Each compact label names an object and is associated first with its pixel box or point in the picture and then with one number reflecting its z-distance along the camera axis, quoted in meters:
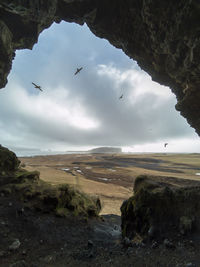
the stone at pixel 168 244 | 6.99
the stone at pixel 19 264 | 5.98
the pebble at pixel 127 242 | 8.45
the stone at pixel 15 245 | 7.65
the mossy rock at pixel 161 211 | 8.37
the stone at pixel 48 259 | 6.74
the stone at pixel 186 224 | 7.82
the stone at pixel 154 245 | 7.38
